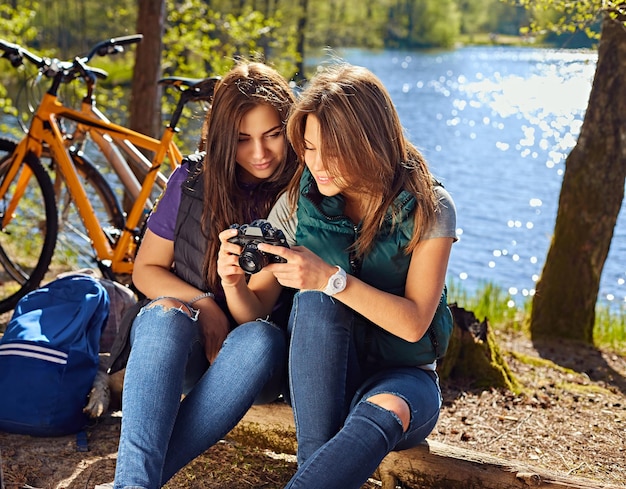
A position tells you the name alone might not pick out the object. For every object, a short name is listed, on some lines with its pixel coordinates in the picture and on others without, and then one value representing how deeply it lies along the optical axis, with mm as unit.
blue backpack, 2793
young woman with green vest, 2230
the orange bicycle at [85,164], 3844
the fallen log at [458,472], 2389
